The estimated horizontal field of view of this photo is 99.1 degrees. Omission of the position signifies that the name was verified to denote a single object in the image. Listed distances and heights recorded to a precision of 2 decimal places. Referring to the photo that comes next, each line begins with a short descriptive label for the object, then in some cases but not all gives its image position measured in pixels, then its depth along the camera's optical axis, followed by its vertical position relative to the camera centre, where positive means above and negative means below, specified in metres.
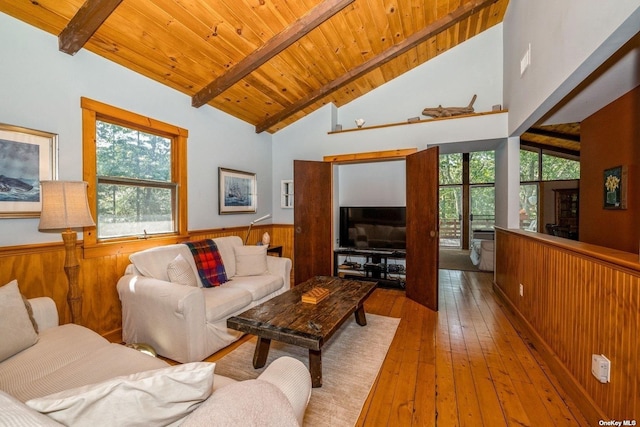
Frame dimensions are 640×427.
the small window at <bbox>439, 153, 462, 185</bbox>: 7.80 +1.14
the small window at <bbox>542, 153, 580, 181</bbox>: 5.99 +0.92
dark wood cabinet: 5.63 +0.01
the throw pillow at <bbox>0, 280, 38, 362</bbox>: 1.43 -0.63
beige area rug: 1.68 -1.24
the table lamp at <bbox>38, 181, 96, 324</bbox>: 1.87 -0.04
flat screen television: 4.48 -0.31
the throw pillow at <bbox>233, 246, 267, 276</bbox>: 3.27 -0.63
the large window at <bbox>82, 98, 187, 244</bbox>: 2.51 +0.38
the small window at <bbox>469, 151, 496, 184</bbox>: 7.50 +1.15
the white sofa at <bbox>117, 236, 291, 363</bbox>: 2.10 -0.82
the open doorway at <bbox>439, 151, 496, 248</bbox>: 7.55 +0.37
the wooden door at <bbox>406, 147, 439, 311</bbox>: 3.42 -0.25
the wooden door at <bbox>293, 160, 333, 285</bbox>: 4.44 -0.13
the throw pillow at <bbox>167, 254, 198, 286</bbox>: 2.43 -0.57
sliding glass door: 7.84 -0.21
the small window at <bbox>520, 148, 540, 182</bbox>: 6.51 +1.05
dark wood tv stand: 4.32 -0.97
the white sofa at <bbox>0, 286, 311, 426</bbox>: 0.72 -0.58
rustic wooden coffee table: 1.82 -0.82
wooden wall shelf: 3.71 +1.32
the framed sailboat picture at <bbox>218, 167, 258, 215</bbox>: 3.90 +0.27
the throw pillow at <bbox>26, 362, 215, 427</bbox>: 0.72 -0.53
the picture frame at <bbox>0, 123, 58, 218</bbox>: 1.97 +0.32
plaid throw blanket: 2.86 -0.58
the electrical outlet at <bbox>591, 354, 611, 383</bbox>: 1.49 -0.89
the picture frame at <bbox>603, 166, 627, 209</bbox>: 2.62 +0.21
